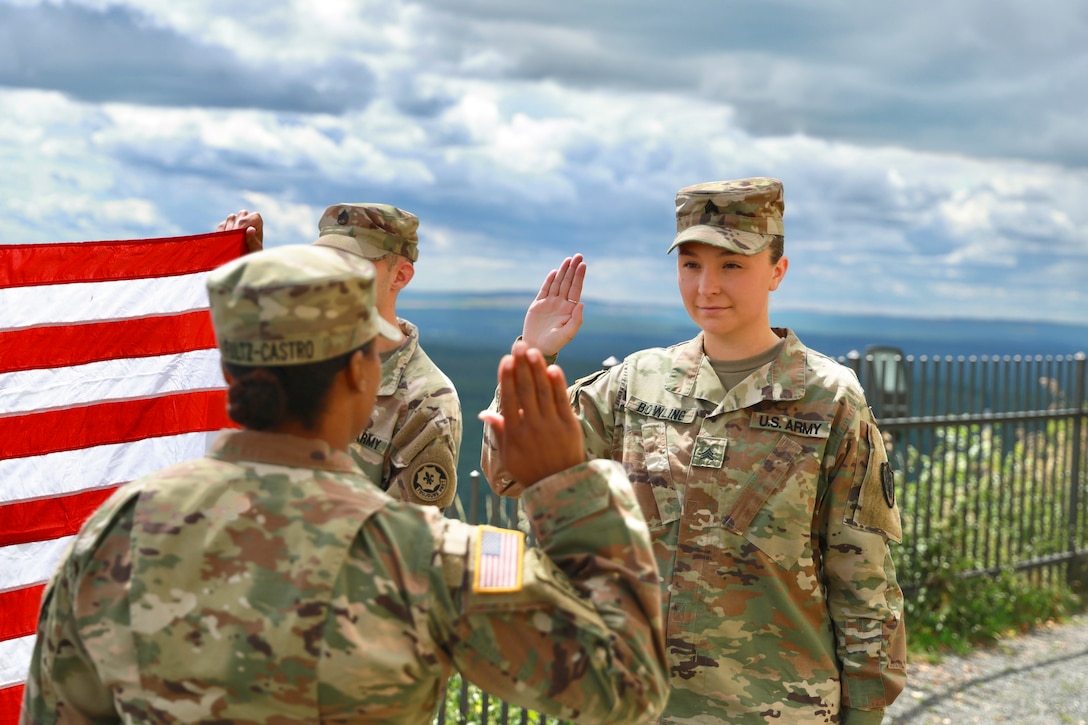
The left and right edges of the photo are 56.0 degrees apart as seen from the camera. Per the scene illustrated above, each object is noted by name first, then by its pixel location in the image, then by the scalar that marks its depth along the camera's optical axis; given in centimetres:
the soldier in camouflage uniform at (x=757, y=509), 289
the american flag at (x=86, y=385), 332
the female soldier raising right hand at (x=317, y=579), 154
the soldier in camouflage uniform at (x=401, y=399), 316
